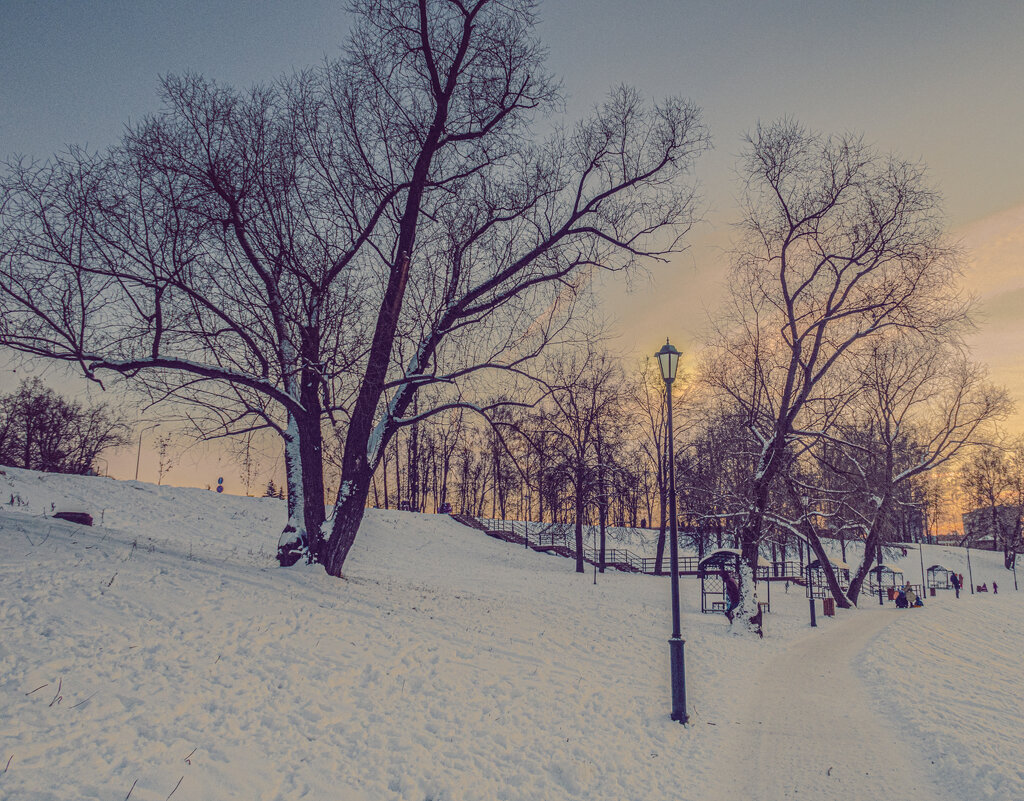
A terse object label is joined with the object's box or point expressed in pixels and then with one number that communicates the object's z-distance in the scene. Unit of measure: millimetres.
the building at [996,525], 58531
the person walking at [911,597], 26781
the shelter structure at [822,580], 32072
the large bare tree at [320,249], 9297
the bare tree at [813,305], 15641
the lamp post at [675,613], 7695
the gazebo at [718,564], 18361
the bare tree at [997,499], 58344
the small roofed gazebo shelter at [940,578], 42781
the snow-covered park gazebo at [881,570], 33156
